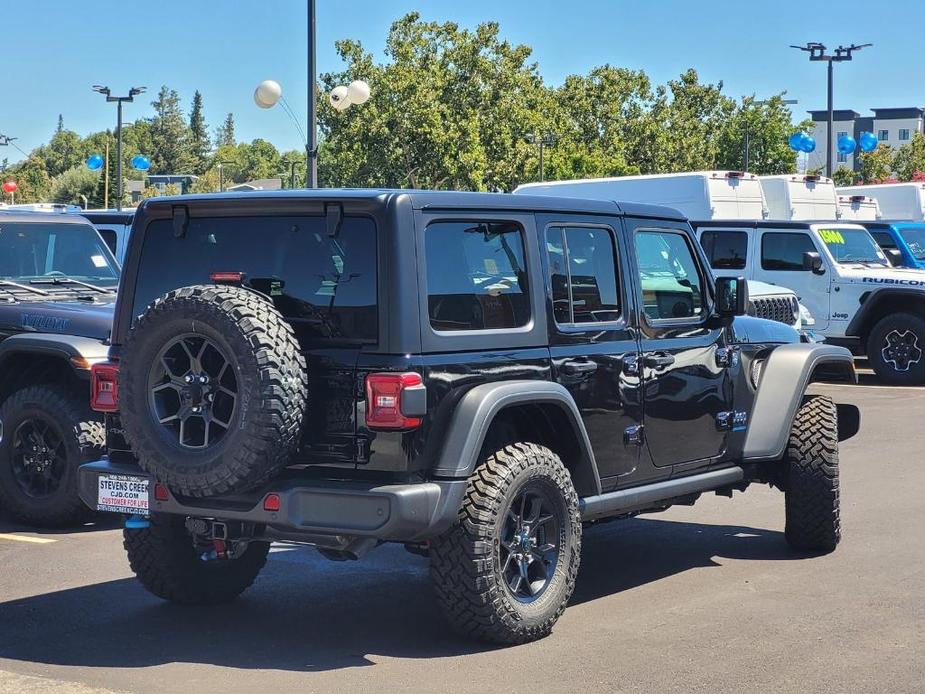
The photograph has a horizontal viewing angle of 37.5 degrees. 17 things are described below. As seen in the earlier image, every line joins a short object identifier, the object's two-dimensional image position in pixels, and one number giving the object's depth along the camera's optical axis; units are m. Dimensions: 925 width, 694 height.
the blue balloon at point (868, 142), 46.31
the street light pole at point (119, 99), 46.53
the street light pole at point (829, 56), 40.31
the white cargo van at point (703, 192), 19.61
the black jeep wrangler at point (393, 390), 5.50
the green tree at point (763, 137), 60.34
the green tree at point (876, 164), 70.19
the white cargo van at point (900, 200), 26.83
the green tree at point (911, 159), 71.12
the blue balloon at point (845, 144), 43.61
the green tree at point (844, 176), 67.06
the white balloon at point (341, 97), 21.72
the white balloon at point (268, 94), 20.72
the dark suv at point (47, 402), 8.61
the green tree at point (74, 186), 105.19
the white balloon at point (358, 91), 21.44
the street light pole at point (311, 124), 19.94
